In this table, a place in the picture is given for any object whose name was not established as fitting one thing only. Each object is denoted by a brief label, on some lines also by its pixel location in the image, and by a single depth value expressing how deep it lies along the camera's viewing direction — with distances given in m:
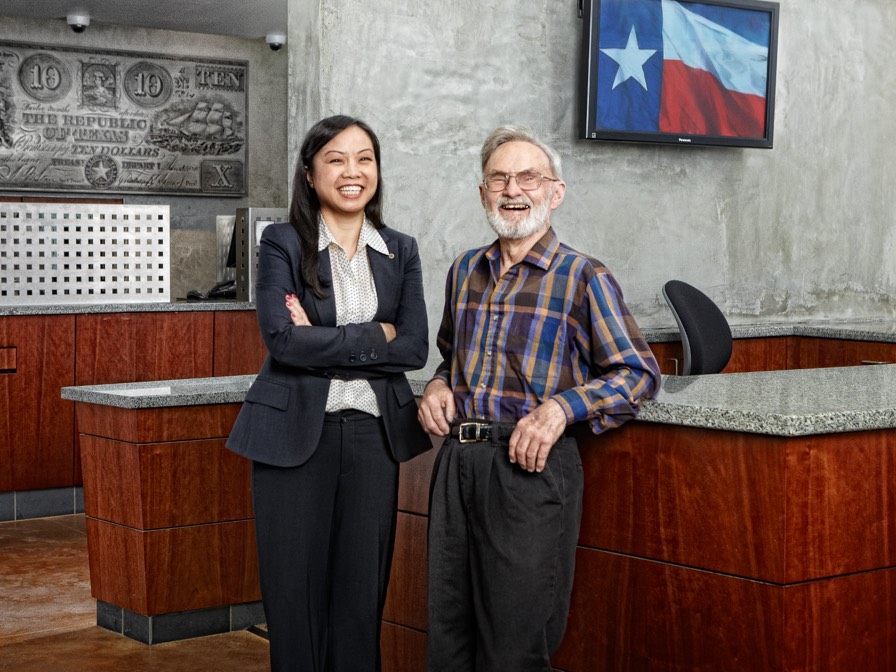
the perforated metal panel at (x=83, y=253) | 5.59
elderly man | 2.22
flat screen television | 5.27
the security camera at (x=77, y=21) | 8.80
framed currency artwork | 8.91
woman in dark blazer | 2.50
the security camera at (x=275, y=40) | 9.50
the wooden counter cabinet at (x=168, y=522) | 3.74
